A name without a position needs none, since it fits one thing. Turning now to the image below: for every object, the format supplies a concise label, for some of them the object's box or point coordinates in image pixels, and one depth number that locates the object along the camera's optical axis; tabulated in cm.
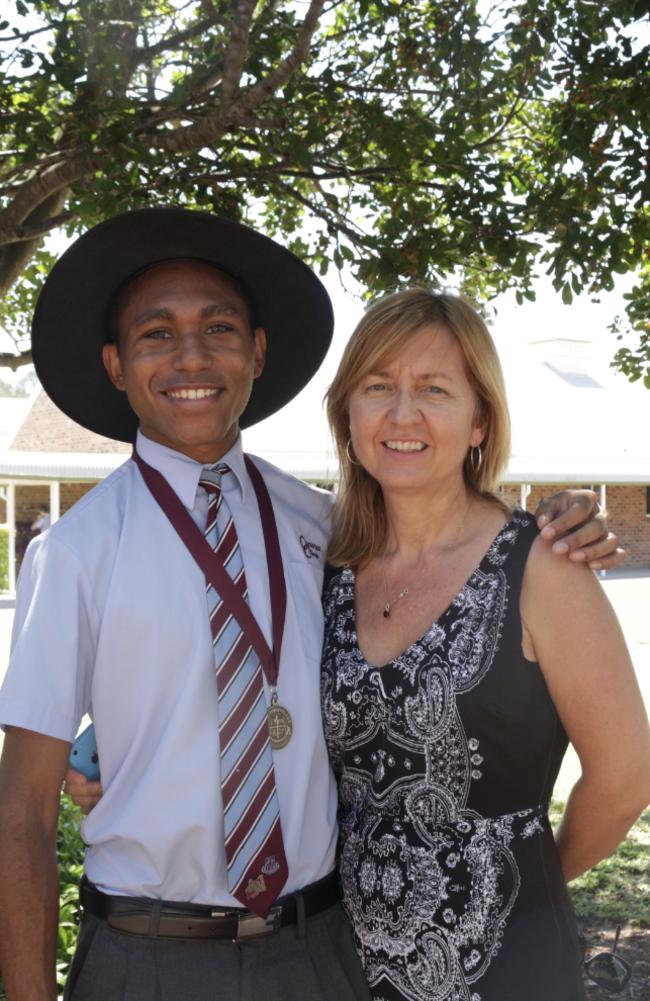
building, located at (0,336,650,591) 2367
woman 249
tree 504
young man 235
